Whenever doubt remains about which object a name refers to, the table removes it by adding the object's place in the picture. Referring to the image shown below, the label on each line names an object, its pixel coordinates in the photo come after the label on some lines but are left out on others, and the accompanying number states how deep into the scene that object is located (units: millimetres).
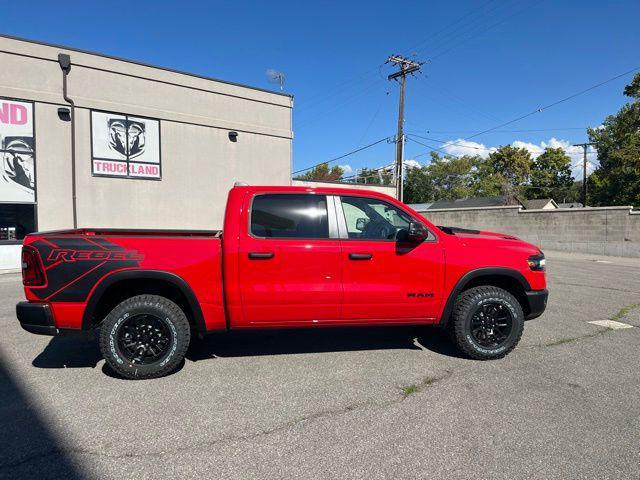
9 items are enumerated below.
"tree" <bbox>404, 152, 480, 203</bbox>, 63750
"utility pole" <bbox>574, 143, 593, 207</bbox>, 40875
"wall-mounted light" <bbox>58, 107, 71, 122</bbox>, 12344
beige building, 12062
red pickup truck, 3752
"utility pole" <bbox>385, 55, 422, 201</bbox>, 25016
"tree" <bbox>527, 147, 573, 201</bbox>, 60531
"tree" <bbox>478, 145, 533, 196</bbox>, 58812
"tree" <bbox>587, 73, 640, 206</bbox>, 27875
